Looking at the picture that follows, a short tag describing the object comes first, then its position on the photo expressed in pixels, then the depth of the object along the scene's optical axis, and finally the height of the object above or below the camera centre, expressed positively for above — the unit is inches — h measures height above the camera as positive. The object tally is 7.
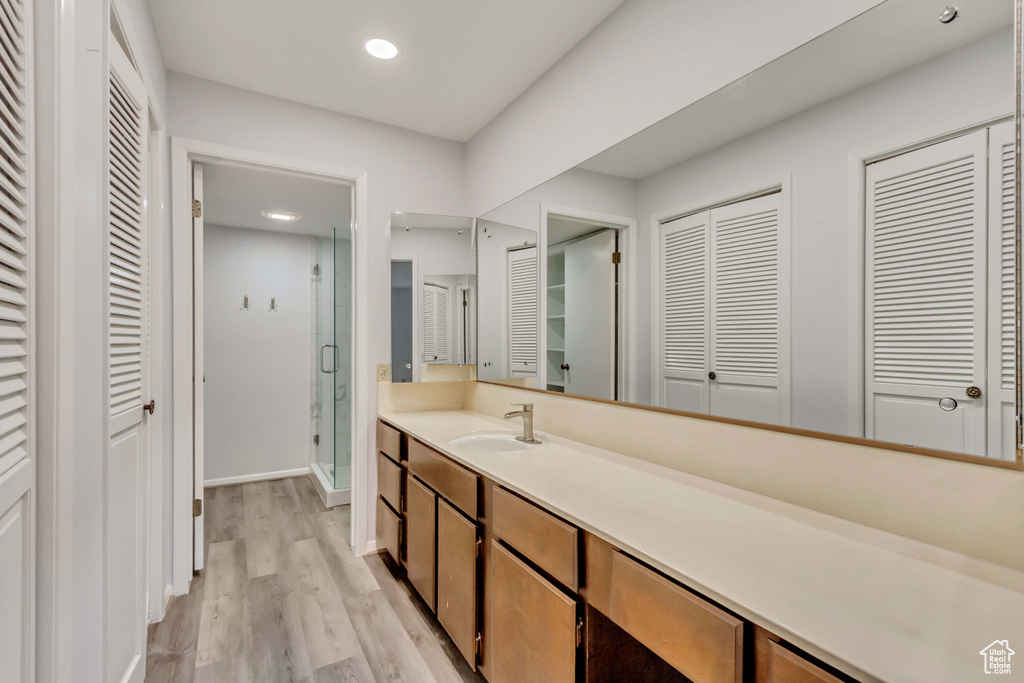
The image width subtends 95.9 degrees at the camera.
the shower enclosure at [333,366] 128.7 -9.2
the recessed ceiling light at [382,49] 78.1 +49.8
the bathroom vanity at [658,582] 27.1 -17.1
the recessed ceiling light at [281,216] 139.4 +37.1
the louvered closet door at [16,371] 30.1 -2.5
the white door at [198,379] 93.5 -8.8
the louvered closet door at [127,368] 54.6 -4.4
